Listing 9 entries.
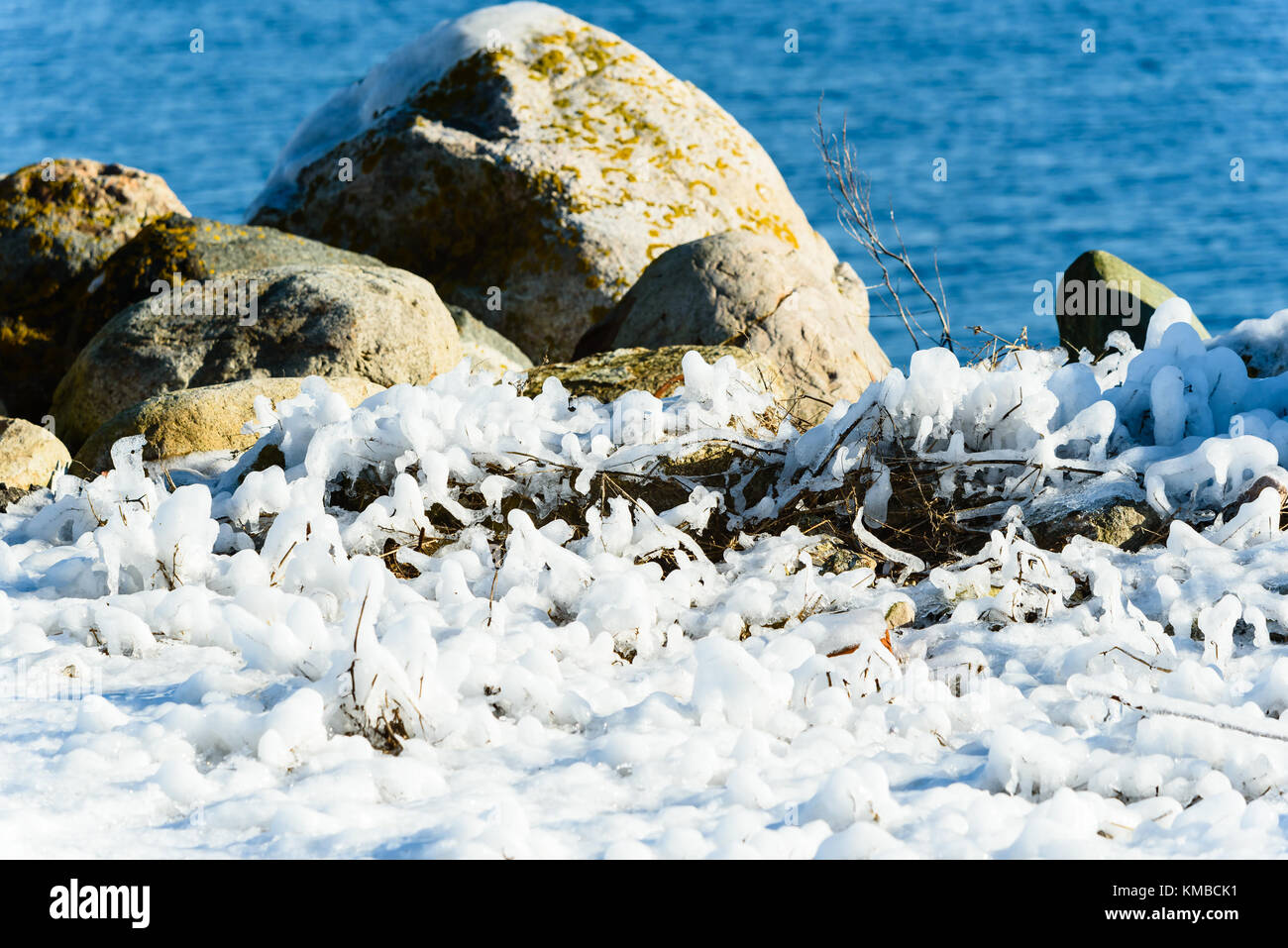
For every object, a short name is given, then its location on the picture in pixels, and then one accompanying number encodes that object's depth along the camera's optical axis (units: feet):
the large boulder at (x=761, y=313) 38.68
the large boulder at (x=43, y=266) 47.29
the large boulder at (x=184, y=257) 43.78
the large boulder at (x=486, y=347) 43.93
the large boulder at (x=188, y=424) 30.66
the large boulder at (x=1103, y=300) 46.47
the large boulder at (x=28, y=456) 31.42
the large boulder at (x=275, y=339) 37.40
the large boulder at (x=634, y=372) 31.40
